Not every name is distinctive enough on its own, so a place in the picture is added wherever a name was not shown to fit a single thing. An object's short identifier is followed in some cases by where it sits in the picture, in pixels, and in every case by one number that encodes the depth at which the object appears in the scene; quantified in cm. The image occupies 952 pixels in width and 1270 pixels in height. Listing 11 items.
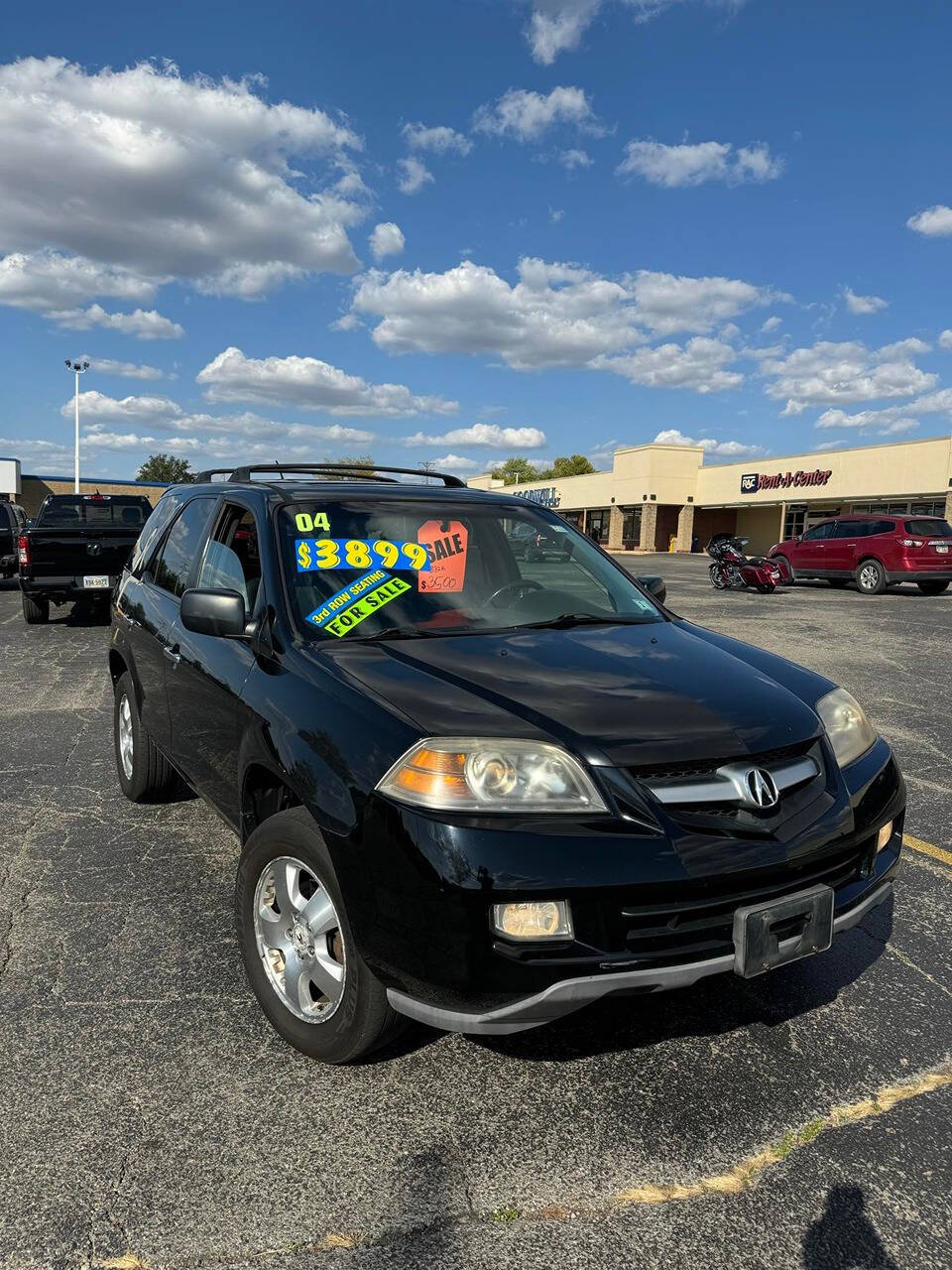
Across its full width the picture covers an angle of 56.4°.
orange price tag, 343
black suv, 216
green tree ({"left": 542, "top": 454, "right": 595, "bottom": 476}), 11519
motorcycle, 2112
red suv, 1945
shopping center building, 3778
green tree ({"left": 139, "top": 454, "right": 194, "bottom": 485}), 11012
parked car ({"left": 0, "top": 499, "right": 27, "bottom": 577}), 1725
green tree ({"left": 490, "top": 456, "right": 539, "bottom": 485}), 13900
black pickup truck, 1183
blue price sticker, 330
